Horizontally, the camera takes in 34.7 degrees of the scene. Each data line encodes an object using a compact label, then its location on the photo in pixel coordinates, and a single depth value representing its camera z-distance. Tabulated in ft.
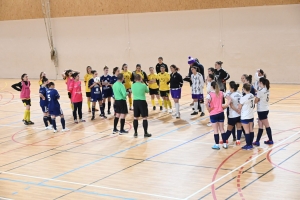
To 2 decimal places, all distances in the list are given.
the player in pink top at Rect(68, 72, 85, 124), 54.39
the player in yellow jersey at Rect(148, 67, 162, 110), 59.72
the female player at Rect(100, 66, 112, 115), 57.21
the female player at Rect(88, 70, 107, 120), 56.54
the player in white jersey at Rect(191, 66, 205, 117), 53.47
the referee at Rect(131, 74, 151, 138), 45.09
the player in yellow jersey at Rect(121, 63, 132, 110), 58.80
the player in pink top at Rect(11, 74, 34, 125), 55.67
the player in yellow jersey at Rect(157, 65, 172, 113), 57.21
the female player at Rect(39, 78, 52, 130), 52.24
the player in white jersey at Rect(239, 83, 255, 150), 38.78
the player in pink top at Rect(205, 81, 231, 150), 39.63
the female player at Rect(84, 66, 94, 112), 59.06
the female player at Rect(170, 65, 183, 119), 54.70
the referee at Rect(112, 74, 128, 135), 46.83
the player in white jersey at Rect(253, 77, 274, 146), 39.34
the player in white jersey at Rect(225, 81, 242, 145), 39.78
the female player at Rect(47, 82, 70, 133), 49.39
